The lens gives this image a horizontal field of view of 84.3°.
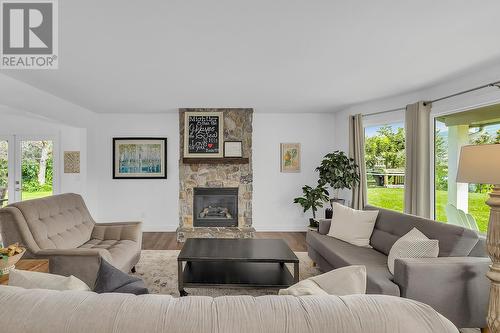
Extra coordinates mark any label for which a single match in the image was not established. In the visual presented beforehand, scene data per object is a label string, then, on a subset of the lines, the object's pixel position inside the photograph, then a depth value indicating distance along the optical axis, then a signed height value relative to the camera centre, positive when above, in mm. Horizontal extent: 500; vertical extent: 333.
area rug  2980 -1299
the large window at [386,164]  4594 +70
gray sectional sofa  2121 -879
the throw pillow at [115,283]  1127 -478
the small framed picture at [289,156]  5773 +262
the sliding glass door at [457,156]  3356 +171
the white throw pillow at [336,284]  1128 -493
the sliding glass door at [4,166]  5730 +70
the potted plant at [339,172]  4883 -65
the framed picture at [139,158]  5695 +227
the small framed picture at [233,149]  5387 +385
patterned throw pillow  2301 -680
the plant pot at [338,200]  5041 -580
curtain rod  2844 +905
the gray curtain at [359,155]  4898 +244
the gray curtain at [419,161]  3838 +101
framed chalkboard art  5324 +655
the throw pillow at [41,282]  1111 -460
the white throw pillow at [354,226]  3285 -704
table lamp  1844 -172
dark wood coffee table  2637 -1078
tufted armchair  2424 -713
